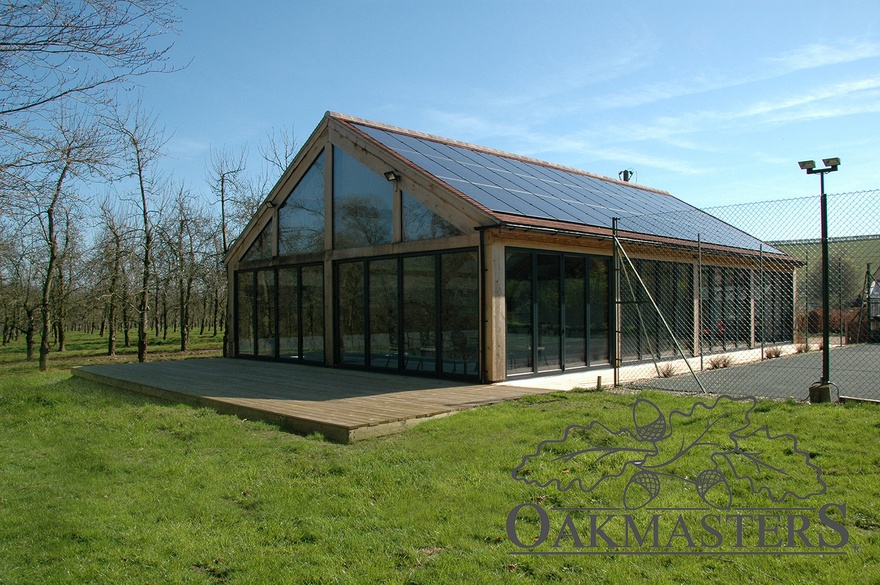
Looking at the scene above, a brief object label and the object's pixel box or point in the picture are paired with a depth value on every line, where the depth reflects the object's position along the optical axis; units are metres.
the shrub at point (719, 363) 12.01
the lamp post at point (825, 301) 7.44
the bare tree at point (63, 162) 6.53
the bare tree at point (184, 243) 26.00
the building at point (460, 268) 10.98
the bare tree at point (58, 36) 5.58
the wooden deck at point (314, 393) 7.51
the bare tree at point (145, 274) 19.58
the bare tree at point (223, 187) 24.52
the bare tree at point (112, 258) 22.86
